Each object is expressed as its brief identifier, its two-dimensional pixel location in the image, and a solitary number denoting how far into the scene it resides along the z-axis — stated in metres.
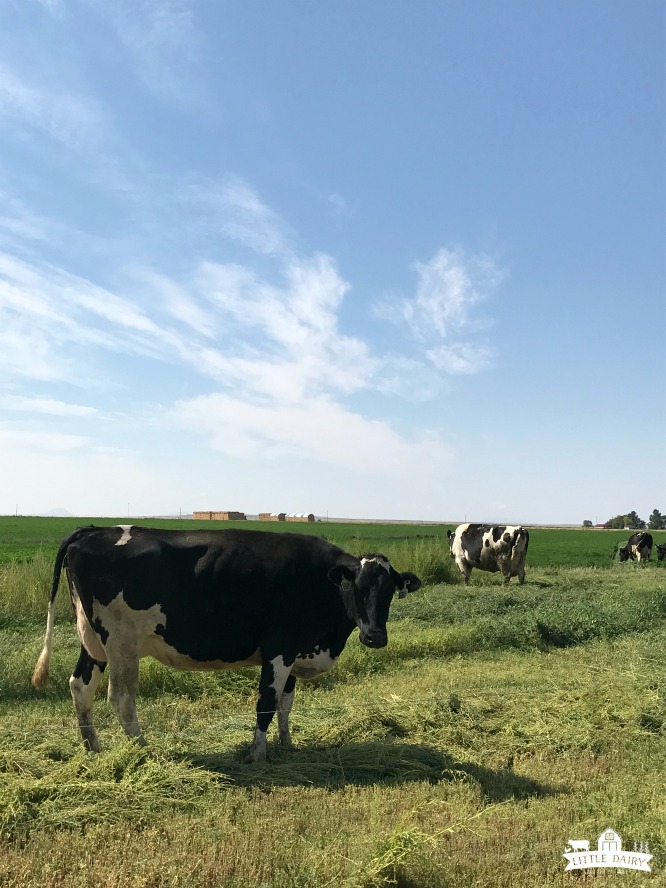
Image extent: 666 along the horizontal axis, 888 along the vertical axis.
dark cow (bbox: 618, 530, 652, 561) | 36.97
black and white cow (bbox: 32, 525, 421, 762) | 7.12
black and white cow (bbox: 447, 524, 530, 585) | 24.64
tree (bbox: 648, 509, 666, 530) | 152.38
